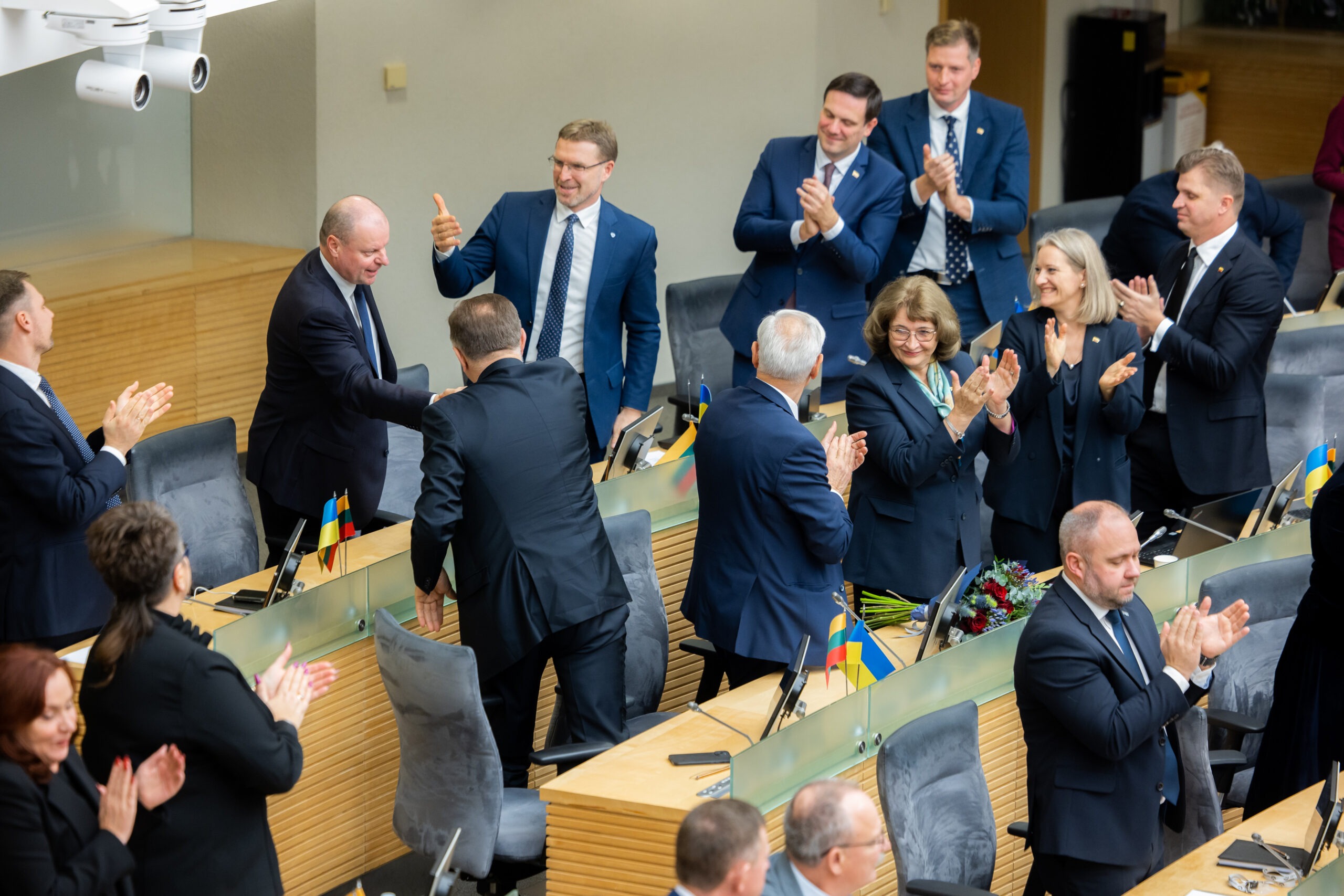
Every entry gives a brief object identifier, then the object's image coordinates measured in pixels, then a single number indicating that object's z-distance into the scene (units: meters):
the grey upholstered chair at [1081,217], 17.36
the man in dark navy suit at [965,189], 13.62
